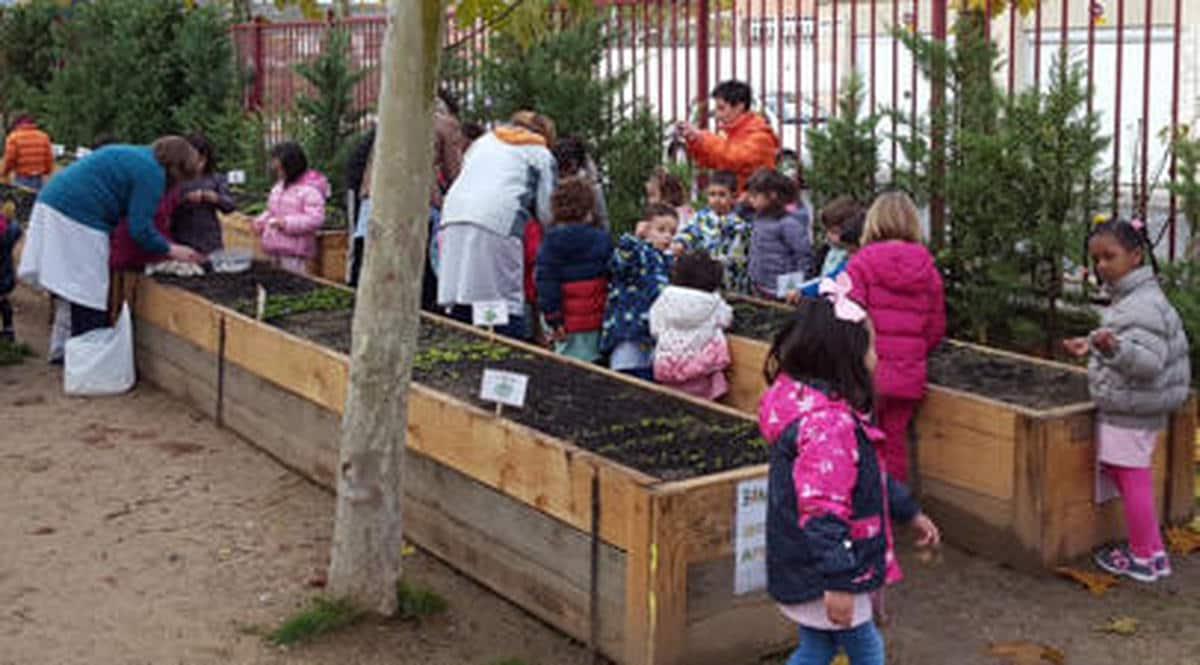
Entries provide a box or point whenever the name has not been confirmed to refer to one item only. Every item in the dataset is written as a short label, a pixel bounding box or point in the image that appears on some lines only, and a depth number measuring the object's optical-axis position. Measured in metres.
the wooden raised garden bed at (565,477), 4.80
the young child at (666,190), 8.89
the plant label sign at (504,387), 5.50
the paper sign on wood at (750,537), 4.91
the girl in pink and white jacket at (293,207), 10.20
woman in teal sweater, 9.02
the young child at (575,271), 7.53
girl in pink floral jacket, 3.94
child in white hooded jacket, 7.11
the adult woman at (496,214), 8.32
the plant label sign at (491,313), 6.55
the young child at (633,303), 7.51
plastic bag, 9.06
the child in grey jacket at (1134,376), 5.77
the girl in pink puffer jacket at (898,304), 6.31
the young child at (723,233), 8.49
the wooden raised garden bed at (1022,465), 5.97
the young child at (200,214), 9.71
